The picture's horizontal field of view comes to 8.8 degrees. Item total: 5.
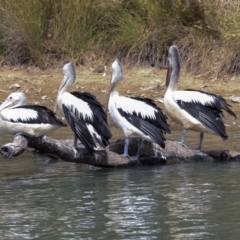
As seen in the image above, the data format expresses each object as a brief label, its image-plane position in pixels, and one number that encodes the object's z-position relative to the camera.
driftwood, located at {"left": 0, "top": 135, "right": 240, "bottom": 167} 13.48
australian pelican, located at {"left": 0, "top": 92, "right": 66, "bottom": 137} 14.20
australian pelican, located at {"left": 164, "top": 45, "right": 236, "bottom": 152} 15.50
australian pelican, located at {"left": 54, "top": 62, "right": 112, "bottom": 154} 14.12
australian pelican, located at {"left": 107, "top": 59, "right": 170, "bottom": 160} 14.84
